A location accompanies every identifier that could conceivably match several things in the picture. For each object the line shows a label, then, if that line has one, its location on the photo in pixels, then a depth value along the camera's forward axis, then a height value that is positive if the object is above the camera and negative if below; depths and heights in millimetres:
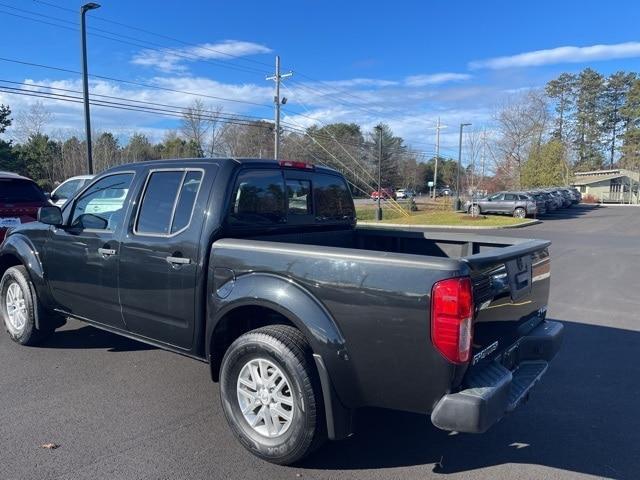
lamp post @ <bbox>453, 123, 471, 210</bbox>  39962 -1359
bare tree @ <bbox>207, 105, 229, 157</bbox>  48031 +3540
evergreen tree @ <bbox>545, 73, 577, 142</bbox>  90250 +15909
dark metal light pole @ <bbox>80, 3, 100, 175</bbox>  16875 +3222
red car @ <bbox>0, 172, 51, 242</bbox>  8430 -370
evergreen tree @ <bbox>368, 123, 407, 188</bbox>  80938 +4346
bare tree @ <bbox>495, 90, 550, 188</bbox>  63094 +5627
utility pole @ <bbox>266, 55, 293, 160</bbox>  31641 +5153
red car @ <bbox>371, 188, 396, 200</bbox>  42500 -1045
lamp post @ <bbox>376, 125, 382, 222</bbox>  32838 -2070
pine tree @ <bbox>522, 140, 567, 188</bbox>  55375 +1684
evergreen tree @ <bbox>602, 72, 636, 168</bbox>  89250 +14777
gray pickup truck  2855 -754
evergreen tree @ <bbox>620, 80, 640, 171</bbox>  76312 +7998
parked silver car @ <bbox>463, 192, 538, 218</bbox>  33719 -1387
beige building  69938 -57
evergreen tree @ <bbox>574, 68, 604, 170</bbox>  89562 +11289
